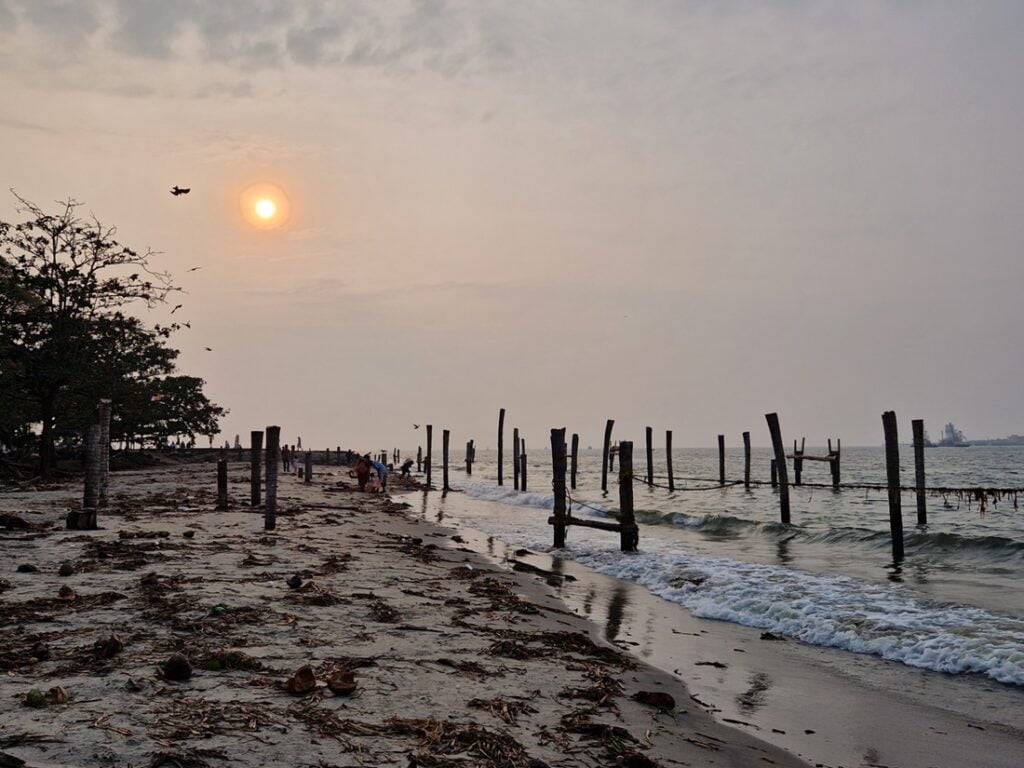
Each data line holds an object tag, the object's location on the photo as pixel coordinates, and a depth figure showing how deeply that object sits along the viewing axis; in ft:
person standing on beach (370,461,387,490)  103.86
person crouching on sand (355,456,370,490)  102.12
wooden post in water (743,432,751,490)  126.68
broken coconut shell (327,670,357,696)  15.31
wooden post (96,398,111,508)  48.42
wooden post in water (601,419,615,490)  136.56
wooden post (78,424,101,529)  40.29
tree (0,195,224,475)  87.56
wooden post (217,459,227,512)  59.93
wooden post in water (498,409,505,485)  142.16
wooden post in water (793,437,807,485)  142.06
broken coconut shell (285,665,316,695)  15.16
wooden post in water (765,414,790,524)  75.61
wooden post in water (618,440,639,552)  51.60
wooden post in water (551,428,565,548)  55.06
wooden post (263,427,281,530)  47.60
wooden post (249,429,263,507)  57.06
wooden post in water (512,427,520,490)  129.55
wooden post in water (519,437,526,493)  129.96
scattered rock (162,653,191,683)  15.39
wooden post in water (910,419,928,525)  76.28
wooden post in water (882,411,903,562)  54.49
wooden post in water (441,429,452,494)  123.73
